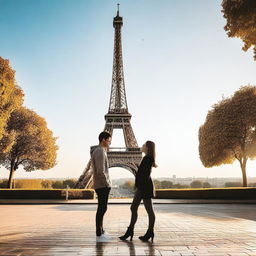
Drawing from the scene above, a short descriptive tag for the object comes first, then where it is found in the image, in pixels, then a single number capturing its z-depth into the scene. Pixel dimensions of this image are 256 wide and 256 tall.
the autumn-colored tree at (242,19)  6.99
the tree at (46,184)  39.56
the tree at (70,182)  44.22
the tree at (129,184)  84.84
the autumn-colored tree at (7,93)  18.12
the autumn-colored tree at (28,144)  28.86
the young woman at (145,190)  4.69
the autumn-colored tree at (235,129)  25.27
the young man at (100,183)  4.89
